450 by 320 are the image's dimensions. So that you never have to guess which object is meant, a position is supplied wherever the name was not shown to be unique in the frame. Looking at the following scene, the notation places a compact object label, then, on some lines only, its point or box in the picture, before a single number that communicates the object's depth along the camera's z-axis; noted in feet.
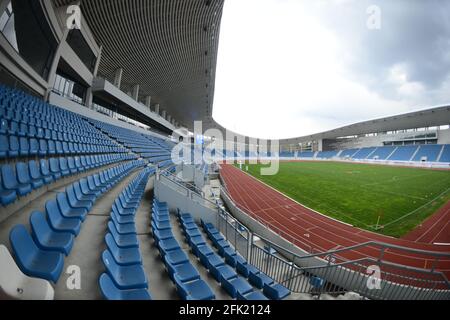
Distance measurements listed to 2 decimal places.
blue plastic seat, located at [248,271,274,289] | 13.96
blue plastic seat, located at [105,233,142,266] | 9.37
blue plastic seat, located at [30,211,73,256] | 7.54
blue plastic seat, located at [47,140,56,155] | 17.70
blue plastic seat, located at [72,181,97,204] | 13.58
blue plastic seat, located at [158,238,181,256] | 12.90
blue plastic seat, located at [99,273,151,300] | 6.61
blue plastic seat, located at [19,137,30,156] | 14.59
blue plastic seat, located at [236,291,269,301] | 11.47
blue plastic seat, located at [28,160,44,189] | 12.62
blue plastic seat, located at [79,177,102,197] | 15.19
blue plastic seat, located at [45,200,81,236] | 8.98
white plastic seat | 5.45
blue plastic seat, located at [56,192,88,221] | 10.44
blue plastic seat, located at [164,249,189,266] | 12.52
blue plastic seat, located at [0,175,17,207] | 9.26
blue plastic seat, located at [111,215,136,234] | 12.22
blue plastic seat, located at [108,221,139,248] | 10.83
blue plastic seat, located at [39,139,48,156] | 16.66
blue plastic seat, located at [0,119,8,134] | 14.35
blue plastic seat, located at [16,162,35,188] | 11.78
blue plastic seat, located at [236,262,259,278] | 15.19
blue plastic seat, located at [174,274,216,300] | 9.45
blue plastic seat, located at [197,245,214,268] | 14.50
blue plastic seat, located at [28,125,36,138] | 17.43
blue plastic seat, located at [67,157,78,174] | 18.04
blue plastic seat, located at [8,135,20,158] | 13.73
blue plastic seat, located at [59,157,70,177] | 16.69
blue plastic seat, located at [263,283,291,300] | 12.98
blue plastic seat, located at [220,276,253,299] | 11.75
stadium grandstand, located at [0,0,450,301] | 9.29
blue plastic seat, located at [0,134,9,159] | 12.86
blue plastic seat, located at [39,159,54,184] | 14.05
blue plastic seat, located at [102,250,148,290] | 7.85
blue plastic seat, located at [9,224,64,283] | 6.28
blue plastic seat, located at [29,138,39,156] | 15.73
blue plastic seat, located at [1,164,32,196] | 10.50
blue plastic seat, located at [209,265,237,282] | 12.91
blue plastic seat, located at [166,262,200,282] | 10.96
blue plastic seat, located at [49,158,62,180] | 15.24
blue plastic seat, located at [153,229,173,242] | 13.99
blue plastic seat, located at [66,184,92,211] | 12.05
